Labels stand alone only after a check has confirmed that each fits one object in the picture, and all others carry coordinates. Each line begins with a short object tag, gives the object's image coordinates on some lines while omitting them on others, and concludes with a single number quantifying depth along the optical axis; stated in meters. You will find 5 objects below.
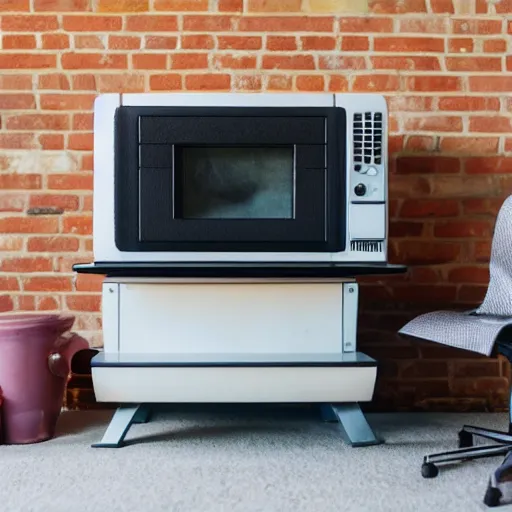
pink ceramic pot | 1.88
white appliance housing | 1.83
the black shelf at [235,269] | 1.77
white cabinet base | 1.85
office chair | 1.44
